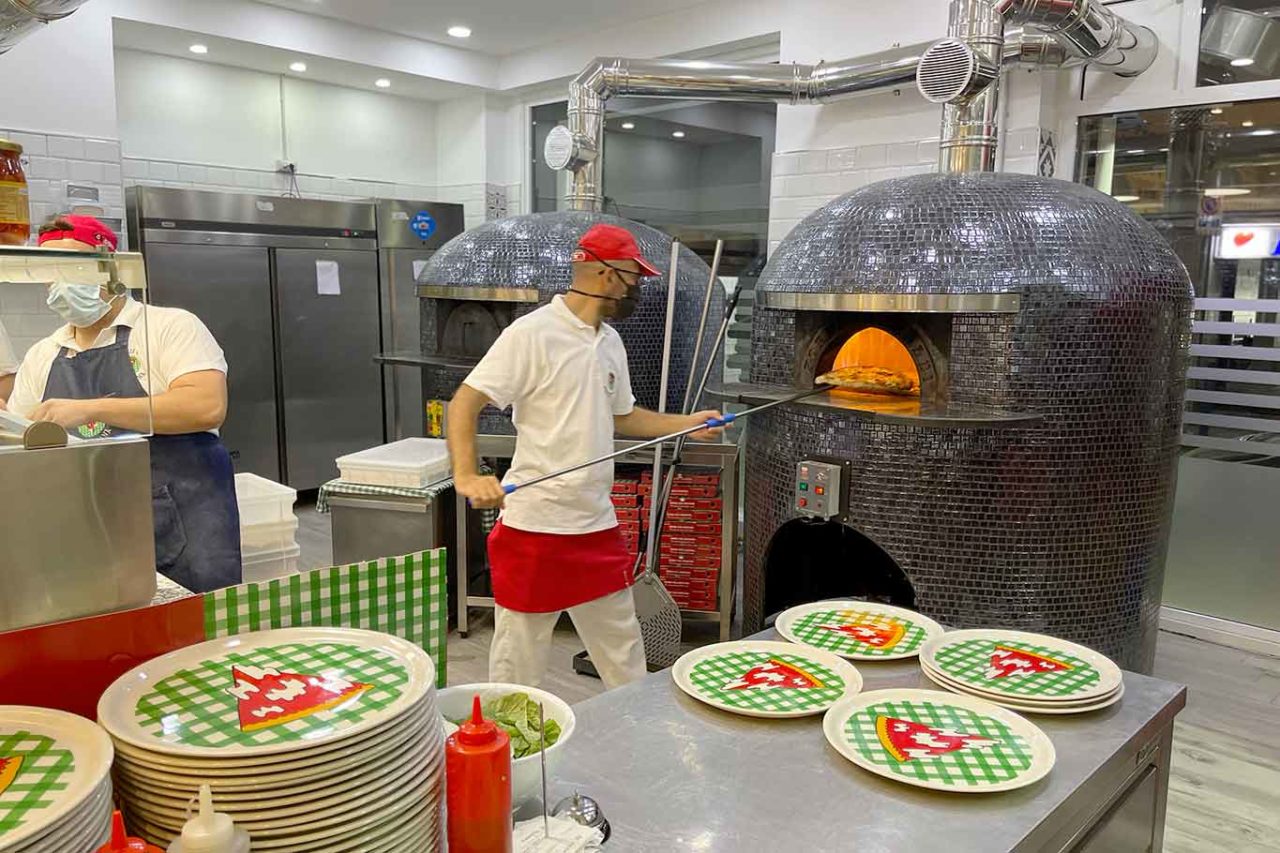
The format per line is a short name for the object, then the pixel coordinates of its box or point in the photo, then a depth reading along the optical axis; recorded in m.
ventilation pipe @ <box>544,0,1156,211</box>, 3.05
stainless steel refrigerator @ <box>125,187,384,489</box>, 5.22
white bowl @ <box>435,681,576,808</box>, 1.16
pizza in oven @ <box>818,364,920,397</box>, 3.01
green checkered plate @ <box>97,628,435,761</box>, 0.83
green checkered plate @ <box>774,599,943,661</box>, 1.66
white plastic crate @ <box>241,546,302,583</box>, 3.38
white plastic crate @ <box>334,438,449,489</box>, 3.72
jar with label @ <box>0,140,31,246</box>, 1.02
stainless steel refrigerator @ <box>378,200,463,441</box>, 6.05
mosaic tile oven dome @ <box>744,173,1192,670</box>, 2.68
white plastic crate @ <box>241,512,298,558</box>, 3.38
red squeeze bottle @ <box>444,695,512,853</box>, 0.93
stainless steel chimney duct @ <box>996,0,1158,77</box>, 3.09
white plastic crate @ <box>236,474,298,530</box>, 3.40
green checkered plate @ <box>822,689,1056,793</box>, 1.24
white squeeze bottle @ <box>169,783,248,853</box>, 0.72
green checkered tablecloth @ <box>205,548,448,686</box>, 1.05
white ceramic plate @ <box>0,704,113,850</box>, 0.73
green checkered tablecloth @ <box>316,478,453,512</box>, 3.69
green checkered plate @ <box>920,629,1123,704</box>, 1.49
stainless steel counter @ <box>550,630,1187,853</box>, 1.15
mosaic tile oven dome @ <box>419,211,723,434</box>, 3.86
